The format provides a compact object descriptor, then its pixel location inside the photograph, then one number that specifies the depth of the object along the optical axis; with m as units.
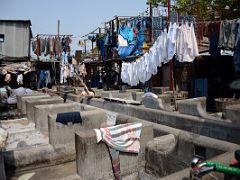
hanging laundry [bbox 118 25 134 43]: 15.89
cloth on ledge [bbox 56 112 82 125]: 7.58
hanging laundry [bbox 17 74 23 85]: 21.66
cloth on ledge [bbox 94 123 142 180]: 5.88
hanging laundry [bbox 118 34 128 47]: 15.98
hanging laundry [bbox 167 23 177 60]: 9.60
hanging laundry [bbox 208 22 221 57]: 10.49
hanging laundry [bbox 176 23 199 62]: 9.44
